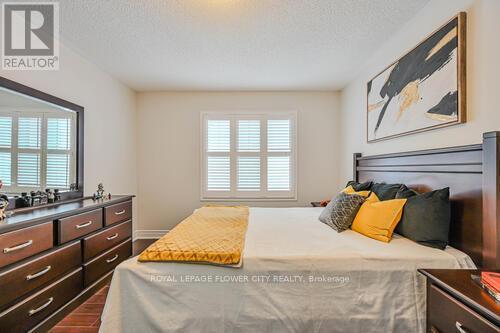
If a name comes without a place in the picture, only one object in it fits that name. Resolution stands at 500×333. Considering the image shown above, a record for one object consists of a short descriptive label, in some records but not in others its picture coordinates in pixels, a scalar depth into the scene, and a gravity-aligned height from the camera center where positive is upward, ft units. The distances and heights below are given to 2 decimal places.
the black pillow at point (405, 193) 6.57 -0.68
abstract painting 5.58 +2.24
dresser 5.08 -2.34
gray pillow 6.95 -1.29
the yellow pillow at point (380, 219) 5.91 -1.30
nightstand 3.25 -2.00
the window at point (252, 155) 13.65 +0.71
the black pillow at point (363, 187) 8.79 -0.69
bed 4.78 -2.44
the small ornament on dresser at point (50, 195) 7.61 -0.88
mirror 6.52 +0.64
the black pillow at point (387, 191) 7.14 -0.70
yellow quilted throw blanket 4.93 -1.71
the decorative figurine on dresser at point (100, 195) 8.86 -1.04
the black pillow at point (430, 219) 5.37 -1.15
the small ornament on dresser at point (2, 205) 5.42 -0.86
